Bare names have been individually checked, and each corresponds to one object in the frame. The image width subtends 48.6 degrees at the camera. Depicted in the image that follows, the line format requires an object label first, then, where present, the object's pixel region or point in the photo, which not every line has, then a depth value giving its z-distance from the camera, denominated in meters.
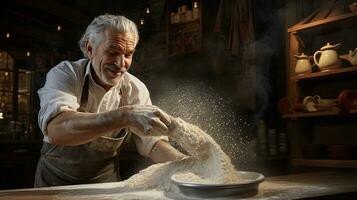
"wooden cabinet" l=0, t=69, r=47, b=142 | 5.68
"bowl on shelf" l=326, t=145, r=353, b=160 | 3.14
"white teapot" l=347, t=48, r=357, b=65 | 3.05
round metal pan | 1.45
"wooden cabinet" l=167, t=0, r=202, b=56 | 4.54
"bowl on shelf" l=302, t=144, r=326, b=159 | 3.35
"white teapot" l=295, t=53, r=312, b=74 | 3.38
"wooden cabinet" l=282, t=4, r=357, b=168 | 3.18
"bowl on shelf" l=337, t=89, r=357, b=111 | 3.11
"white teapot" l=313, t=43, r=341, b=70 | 3.16
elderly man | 1.79
